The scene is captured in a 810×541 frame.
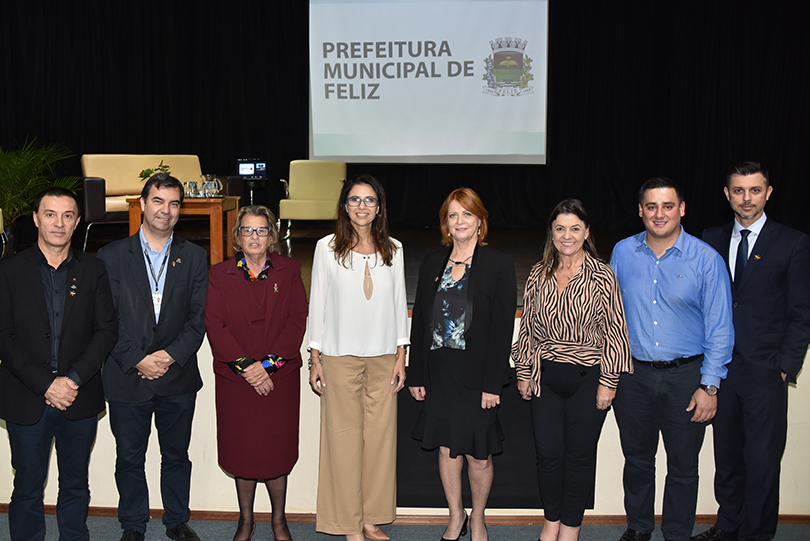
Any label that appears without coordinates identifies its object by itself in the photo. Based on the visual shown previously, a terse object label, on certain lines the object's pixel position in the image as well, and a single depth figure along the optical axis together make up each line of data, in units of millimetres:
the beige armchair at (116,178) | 6113
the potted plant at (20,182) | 5773
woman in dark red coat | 2539
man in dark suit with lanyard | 2521
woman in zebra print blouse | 2420
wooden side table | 5270
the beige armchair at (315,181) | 7770
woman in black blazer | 2480
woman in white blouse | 2547
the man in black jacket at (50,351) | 2326
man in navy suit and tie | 2494
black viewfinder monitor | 7770
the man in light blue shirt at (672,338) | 2455
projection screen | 7883
